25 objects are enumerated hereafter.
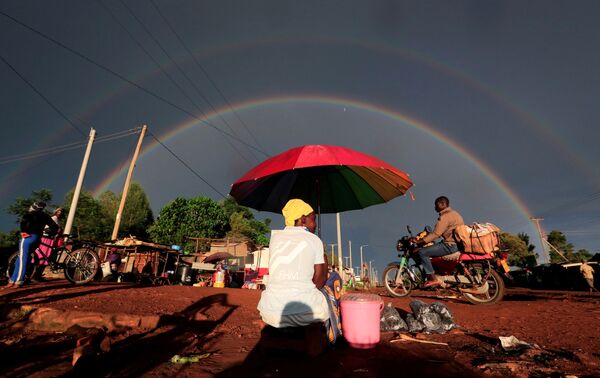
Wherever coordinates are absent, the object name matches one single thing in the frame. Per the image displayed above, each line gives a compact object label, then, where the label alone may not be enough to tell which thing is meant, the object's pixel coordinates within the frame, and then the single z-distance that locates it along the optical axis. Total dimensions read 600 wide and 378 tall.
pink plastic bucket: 3.13
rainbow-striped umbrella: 5.17
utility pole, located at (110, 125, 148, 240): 18.44
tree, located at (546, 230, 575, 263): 40.86
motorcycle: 6.32
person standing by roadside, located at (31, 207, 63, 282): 7.11
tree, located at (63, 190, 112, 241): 37.19
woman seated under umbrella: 2.63
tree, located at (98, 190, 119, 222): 41.12
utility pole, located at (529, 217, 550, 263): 34.67
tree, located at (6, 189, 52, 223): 37.19
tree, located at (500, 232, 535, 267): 41.41
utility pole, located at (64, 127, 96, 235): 15.05
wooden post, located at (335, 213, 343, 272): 27.39
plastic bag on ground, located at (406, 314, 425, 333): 4.20
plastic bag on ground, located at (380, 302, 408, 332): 4.26
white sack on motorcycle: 6.08
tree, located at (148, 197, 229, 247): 37.34
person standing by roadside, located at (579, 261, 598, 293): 14.36
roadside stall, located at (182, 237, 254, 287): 15.25
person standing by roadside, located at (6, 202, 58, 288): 6.24
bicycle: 7.07
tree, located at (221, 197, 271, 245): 44.34
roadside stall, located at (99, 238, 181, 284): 11.48
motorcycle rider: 6.46
